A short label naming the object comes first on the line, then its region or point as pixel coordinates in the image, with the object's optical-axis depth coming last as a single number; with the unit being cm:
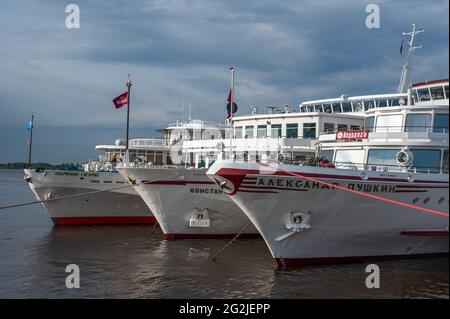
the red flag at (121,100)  2734
